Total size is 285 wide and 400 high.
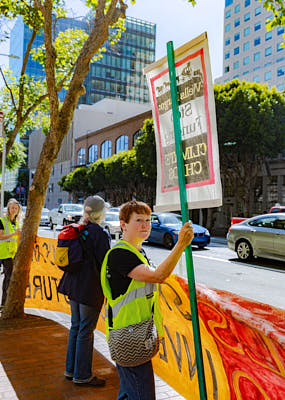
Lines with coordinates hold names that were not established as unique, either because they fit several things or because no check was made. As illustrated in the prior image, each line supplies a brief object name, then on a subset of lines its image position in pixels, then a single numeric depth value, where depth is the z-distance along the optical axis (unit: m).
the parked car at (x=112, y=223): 19.88
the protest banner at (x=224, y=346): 2.14
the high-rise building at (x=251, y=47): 57.94
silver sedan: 11.96
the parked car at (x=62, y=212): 28.61
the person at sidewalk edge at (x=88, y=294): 3.53
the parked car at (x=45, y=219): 34.40
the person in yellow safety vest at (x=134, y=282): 2.32
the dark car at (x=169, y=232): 16.67
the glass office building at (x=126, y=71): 82.88
